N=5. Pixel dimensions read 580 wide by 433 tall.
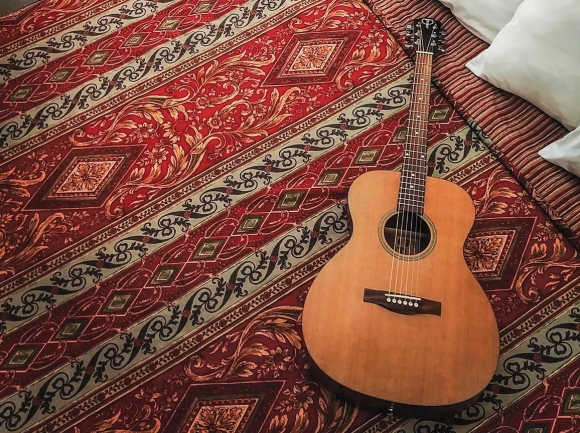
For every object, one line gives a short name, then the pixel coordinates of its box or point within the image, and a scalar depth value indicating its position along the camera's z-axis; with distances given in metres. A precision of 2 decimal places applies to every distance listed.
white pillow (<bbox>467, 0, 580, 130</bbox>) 1.41
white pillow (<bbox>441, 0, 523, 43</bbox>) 1.58
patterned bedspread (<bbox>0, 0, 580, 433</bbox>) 1.30
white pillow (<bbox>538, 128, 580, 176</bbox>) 1.42
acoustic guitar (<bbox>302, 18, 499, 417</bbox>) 1.15
